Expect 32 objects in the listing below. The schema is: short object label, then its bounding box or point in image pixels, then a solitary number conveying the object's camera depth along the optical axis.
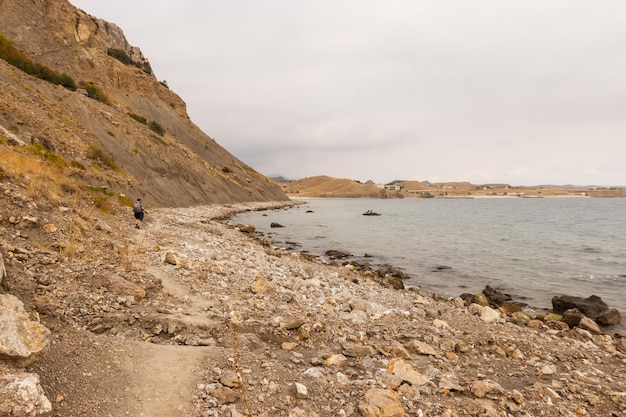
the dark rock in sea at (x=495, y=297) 15.54
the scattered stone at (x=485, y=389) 6.28
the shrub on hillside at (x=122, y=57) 68.71
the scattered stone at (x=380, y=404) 5.29
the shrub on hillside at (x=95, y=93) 49.44
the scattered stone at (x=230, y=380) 5.56
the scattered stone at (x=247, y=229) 32.35
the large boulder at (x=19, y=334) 4.25
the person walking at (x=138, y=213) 18.55
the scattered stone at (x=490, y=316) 11.68
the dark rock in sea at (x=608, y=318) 13.58
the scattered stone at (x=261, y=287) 10.74
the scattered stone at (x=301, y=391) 5.60
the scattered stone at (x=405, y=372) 6.43
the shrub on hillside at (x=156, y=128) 56.73
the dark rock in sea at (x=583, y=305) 14.16
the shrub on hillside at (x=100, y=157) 31.87
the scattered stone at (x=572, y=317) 12.80
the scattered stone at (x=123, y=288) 7.93
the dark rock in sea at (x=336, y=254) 25.94
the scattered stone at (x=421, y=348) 7.88
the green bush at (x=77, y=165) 25.77
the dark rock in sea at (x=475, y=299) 15.03
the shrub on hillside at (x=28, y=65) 39.41
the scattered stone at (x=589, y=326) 12.26
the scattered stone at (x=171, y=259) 11.84
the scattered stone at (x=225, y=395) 5.18
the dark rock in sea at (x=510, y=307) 14.25
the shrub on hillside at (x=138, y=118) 54.24
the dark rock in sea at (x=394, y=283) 17.11
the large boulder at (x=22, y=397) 3.64
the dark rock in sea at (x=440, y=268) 22.61
